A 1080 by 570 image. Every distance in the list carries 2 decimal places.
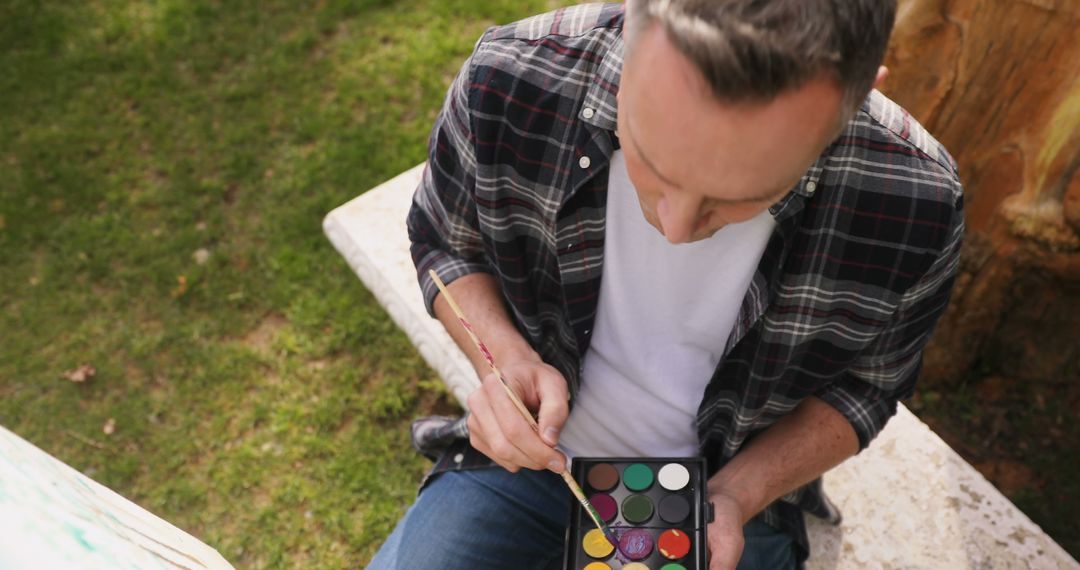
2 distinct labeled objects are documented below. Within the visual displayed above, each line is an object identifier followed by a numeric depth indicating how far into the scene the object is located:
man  0.96
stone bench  1.68
